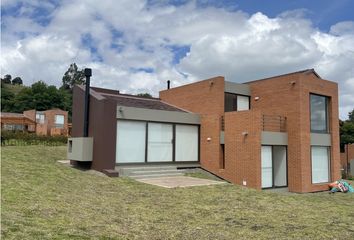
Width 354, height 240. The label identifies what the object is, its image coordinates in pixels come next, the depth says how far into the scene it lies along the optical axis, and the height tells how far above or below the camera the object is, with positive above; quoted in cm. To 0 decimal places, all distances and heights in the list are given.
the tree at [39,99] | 8131 +1051
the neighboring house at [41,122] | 4884 +312
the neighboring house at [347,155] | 3946 -93
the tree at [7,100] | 7862 +964
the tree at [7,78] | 12275 +2311
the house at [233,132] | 1534 +63
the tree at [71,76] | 11000 +2145
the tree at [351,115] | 10072 +960
